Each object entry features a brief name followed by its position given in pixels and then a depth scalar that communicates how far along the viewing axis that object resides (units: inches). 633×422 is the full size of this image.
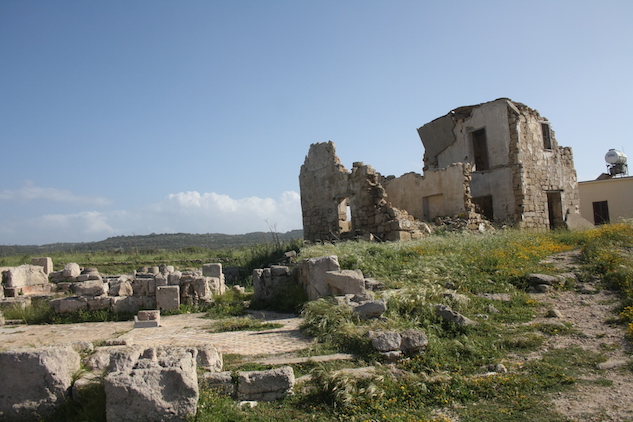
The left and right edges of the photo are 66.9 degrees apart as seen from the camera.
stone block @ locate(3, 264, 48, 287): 526.3
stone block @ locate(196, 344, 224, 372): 215.2
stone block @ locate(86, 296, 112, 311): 405.1
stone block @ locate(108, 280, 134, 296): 423.5
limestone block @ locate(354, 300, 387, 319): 281.8
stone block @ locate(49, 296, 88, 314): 401.7
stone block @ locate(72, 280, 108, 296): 408.8
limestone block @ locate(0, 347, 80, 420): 189.5
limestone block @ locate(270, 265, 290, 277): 448.1
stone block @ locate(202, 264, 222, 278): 536.1
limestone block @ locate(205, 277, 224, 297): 466.3
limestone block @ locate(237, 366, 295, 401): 200.7
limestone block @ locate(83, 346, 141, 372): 195.2
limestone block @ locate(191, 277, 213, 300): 434.9
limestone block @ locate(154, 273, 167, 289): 421.5
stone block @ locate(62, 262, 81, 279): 637.3
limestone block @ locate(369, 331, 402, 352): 236.1
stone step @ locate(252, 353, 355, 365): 229.8
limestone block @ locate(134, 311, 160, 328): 351.9
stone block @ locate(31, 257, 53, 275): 696.4
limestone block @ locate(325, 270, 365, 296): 351.6
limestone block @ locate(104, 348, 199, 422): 176.1
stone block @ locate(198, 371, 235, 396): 202.4
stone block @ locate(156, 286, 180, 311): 412.8
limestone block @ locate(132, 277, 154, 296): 420.5
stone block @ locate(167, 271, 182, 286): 434.9
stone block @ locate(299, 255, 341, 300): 373.7
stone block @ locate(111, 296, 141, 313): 408.2
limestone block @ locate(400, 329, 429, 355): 237.6
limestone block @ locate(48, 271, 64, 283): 648.4
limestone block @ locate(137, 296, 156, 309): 414.9
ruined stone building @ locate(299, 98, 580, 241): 705.0
